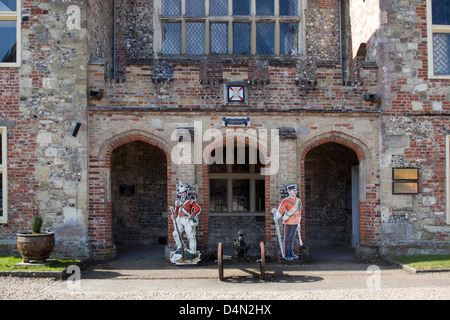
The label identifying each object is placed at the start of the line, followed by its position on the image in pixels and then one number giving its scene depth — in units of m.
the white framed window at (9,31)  10.06
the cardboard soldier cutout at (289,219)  9.91
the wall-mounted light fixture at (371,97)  10.28
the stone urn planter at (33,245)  8.53
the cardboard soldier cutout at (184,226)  9.75
